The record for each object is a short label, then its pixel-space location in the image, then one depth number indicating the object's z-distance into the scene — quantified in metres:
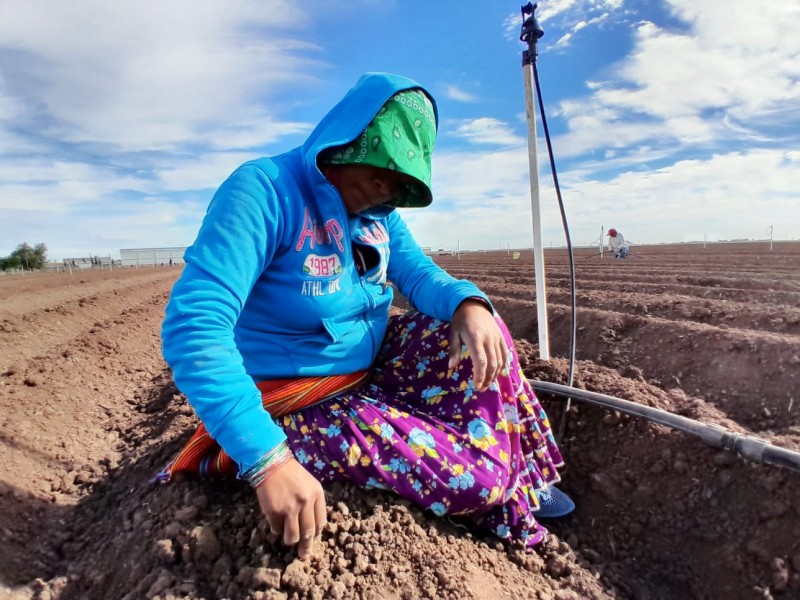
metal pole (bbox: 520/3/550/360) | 2.40
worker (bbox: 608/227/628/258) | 17.94
